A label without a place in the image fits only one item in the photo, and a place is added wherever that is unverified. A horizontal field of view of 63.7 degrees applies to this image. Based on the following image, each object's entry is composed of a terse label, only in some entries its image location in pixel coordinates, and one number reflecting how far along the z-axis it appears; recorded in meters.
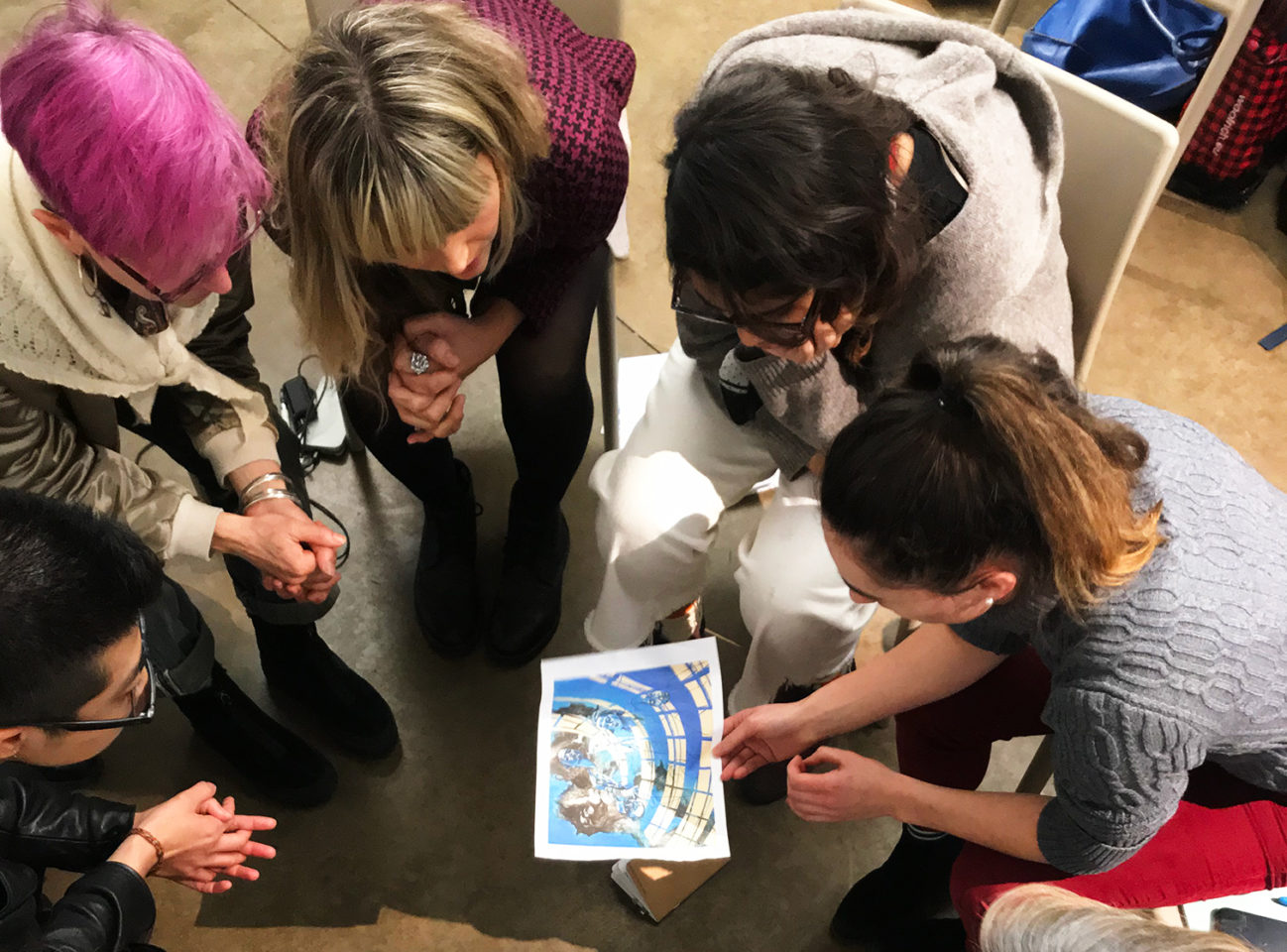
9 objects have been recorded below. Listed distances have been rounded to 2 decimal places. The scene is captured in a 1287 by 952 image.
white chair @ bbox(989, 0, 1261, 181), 1.68
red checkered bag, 2.14
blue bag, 1.95
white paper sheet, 1.36
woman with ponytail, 0.91
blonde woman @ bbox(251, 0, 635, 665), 1.10
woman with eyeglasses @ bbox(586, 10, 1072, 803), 1.06
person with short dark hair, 0.97
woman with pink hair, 0.98
